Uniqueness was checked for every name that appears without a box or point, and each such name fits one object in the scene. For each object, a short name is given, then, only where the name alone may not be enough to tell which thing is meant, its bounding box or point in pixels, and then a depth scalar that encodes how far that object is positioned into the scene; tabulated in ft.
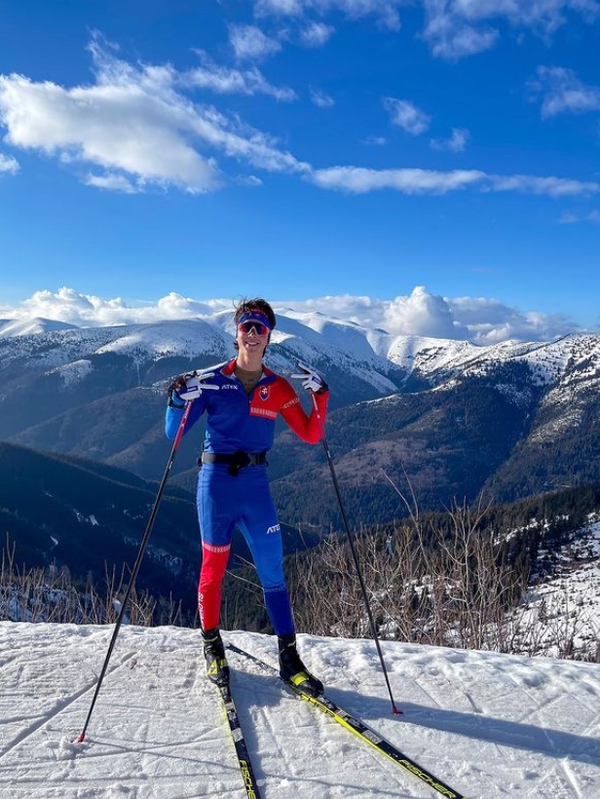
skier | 17.95
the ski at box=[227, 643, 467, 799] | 12.70
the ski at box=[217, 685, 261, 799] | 12.51
